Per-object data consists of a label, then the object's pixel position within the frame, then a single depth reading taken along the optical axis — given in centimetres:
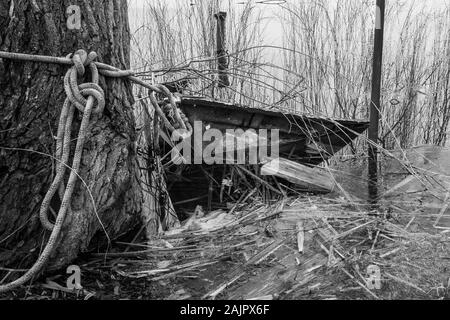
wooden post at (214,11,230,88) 366
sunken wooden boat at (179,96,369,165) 252
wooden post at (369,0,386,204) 272
